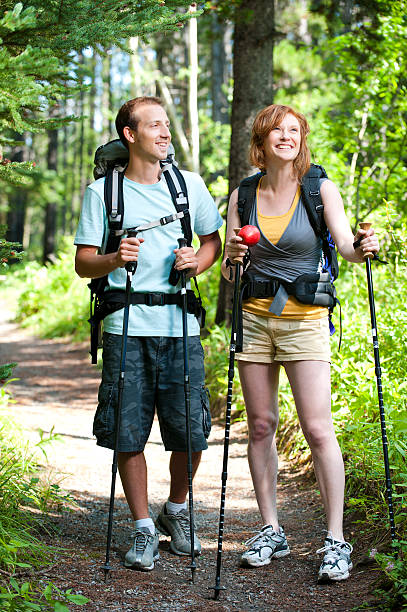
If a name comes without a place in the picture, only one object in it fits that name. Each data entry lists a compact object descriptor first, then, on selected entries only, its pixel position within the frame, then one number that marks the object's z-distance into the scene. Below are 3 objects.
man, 3.69
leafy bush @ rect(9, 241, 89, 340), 14.27
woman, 3.54
